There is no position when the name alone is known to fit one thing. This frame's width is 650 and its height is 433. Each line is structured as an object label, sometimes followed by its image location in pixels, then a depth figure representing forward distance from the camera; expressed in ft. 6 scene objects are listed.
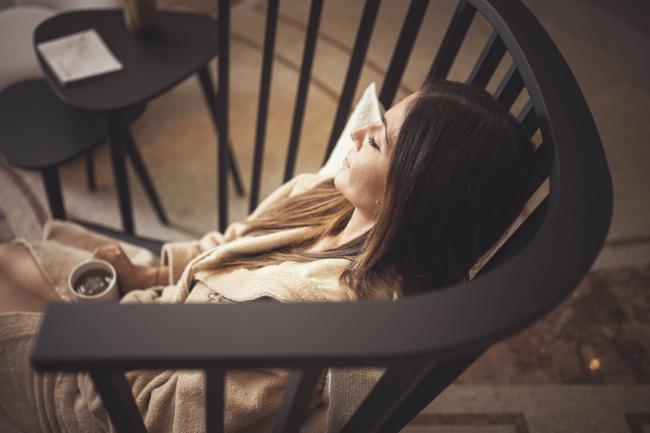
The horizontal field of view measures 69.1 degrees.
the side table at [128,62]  3.28
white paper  3.39
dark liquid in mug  2.50
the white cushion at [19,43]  4.15
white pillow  2.43
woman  1.61
